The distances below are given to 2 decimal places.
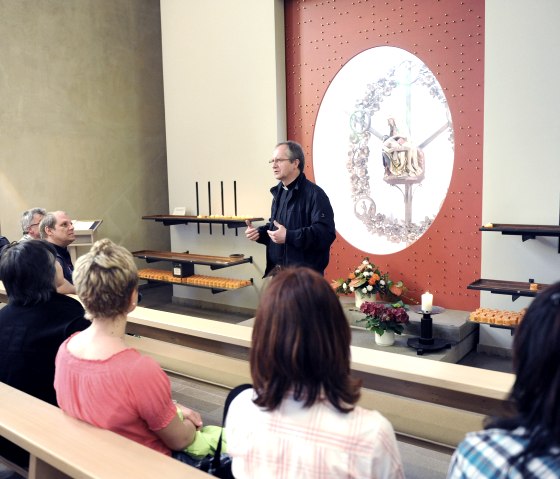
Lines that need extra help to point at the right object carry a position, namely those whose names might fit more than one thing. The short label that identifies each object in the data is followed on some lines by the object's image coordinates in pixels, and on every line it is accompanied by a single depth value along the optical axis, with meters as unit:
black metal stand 4.36
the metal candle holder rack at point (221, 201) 6.20
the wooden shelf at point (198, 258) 6.01
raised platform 4.41
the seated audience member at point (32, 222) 4.16
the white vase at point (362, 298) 5.12
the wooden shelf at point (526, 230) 4.01
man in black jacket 3.43
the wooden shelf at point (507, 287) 4.12
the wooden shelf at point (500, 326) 4.19
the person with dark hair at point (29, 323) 2.17
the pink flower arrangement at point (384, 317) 4.43
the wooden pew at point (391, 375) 1.89
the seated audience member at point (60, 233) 3.58
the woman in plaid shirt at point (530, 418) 0.93
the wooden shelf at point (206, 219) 5.97
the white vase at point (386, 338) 4.56
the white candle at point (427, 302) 4.34
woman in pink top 1.61
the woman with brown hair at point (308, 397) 1.14
